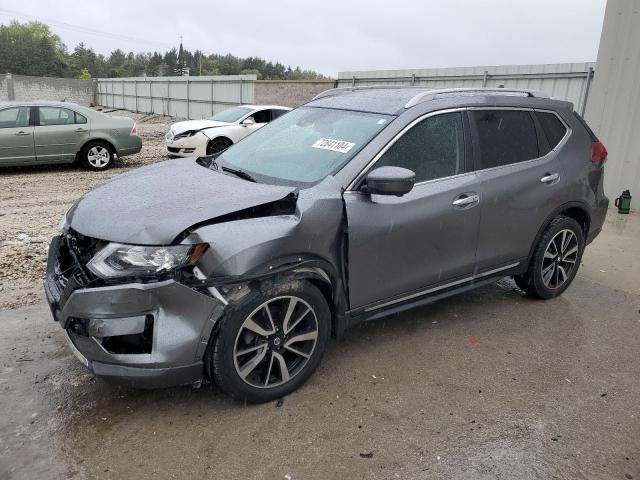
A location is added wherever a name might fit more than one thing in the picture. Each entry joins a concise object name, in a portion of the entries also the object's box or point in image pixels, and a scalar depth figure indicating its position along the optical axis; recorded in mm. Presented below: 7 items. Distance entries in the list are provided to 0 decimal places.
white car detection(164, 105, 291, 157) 11961
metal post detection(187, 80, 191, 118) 26555
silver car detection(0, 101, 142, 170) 10141
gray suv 2648
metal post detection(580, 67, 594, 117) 11000
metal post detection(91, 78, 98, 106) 41531
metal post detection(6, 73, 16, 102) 34744
